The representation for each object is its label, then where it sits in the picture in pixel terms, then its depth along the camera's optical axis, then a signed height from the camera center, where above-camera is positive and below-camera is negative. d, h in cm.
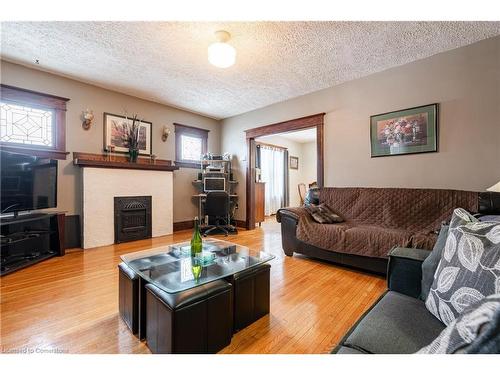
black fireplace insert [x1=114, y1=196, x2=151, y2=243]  365 -50
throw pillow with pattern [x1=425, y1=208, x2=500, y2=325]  78 -31
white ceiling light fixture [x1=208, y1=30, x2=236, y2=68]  225 +141
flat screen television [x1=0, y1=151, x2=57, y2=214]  241 +9
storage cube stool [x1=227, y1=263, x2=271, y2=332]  145 -74
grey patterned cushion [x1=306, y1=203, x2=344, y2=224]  294 -36
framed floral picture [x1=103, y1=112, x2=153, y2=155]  372 +99
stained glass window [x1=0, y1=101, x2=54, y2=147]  290 +89
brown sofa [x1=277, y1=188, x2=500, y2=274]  225 -44
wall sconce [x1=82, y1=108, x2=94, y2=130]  342 +110
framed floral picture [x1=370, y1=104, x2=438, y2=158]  275 +74
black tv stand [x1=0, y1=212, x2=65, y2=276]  241 -63
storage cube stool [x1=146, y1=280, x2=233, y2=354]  109 -69
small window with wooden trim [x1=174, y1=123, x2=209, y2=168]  468 +98
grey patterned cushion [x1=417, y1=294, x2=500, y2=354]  42 -29
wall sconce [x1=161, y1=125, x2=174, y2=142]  437 +110
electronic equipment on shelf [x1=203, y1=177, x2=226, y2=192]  465 +10
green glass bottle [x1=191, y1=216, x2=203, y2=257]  177 -45
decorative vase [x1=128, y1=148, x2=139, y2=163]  389 +61
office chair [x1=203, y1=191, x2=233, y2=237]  411 -32
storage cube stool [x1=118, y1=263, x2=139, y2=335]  142 -71
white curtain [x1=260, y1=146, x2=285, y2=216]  660 +40
